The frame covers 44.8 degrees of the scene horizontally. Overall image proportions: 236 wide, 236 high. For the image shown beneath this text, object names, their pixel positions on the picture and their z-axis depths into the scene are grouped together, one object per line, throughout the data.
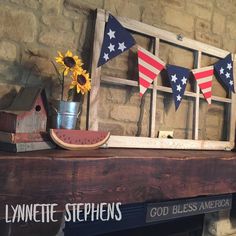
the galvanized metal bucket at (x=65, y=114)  1.26
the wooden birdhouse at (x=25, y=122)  1.07
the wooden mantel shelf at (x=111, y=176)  0.95
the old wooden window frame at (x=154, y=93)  1.48
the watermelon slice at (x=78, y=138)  1.18
